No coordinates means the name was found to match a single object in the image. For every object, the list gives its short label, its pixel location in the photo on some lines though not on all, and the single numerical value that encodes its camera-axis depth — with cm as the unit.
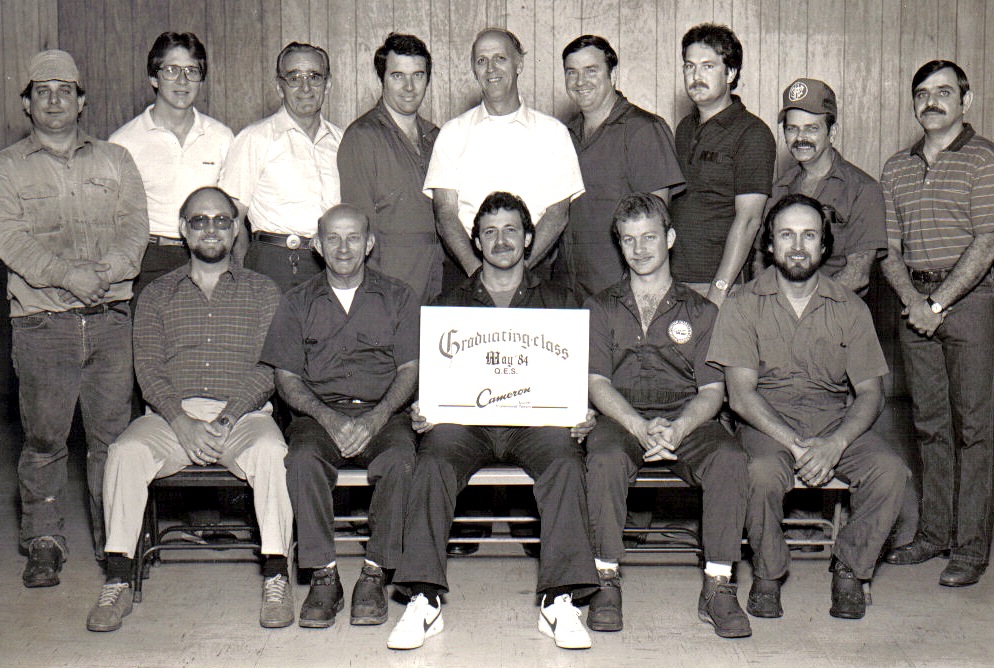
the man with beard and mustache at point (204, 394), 373
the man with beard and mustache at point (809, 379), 373
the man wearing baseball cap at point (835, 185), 427
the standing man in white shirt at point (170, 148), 463
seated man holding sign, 349
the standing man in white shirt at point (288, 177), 457
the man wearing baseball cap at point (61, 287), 416
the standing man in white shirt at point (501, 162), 442
